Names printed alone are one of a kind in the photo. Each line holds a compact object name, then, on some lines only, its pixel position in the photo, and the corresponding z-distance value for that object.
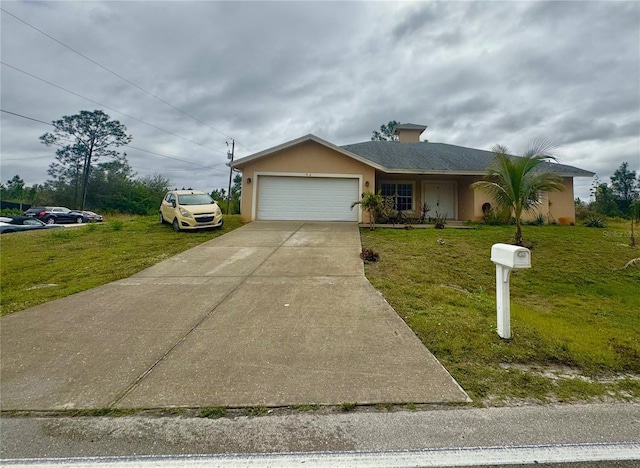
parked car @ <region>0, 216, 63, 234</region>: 16.00
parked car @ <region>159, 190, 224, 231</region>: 11.32
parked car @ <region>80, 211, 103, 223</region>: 29.53
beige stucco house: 13.59
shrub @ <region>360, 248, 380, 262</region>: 7.20
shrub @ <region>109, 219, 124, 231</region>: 12.59
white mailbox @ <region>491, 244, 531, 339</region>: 3.13
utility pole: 32.98
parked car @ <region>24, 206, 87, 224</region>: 25.47
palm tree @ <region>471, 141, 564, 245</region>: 8.66
